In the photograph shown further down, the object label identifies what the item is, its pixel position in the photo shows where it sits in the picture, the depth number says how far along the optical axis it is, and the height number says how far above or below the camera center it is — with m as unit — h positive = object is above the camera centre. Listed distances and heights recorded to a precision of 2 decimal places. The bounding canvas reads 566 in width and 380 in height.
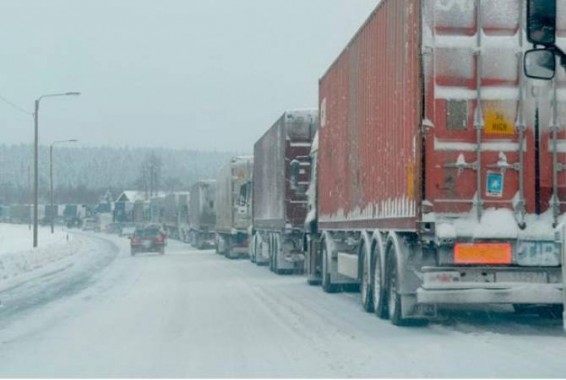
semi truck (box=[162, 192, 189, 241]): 73.00 -0.73
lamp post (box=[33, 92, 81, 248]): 46.31 +2.45
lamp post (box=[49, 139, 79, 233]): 70.22 +2.73
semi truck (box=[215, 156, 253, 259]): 41.16 +0.01
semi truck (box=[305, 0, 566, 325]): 12.68 +0.57
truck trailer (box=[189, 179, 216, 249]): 54.01 -0.41
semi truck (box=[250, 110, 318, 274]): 28.09 +0.48
